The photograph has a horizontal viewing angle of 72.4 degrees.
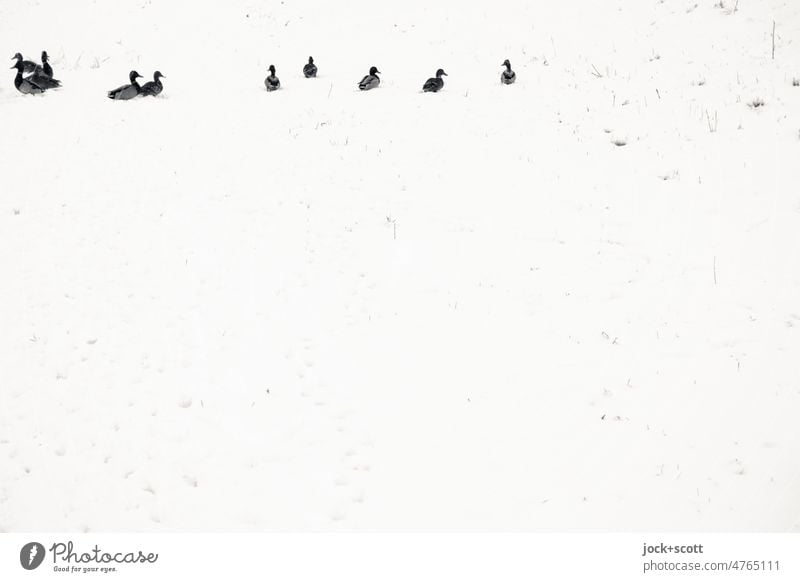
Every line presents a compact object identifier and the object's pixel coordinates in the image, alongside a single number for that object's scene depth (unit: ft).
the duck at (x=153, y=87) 58.85
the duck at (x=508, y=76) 58.23
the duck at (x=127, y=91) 57.88
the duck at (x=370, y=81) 60.29
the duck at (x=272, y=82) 60.54
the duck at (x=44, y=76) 58.08
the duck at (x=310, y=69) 64.39
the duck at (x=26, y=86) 56.56
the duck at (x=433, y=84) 58.59
